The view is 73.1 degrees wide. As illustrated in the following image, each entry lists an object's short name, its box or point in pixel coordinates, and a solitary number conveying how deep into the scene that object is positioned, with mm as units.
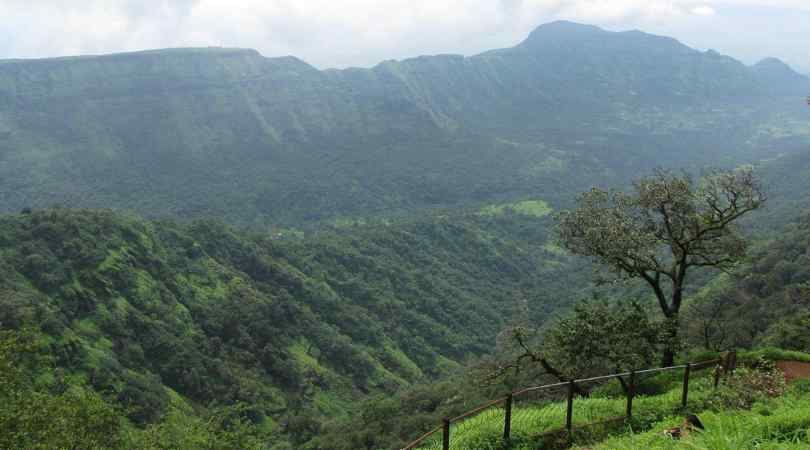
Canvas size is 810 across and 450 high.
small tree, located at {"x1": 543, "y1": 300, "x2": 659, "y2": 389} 21062
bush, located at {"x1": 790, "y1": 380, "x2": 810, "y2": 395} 16820
